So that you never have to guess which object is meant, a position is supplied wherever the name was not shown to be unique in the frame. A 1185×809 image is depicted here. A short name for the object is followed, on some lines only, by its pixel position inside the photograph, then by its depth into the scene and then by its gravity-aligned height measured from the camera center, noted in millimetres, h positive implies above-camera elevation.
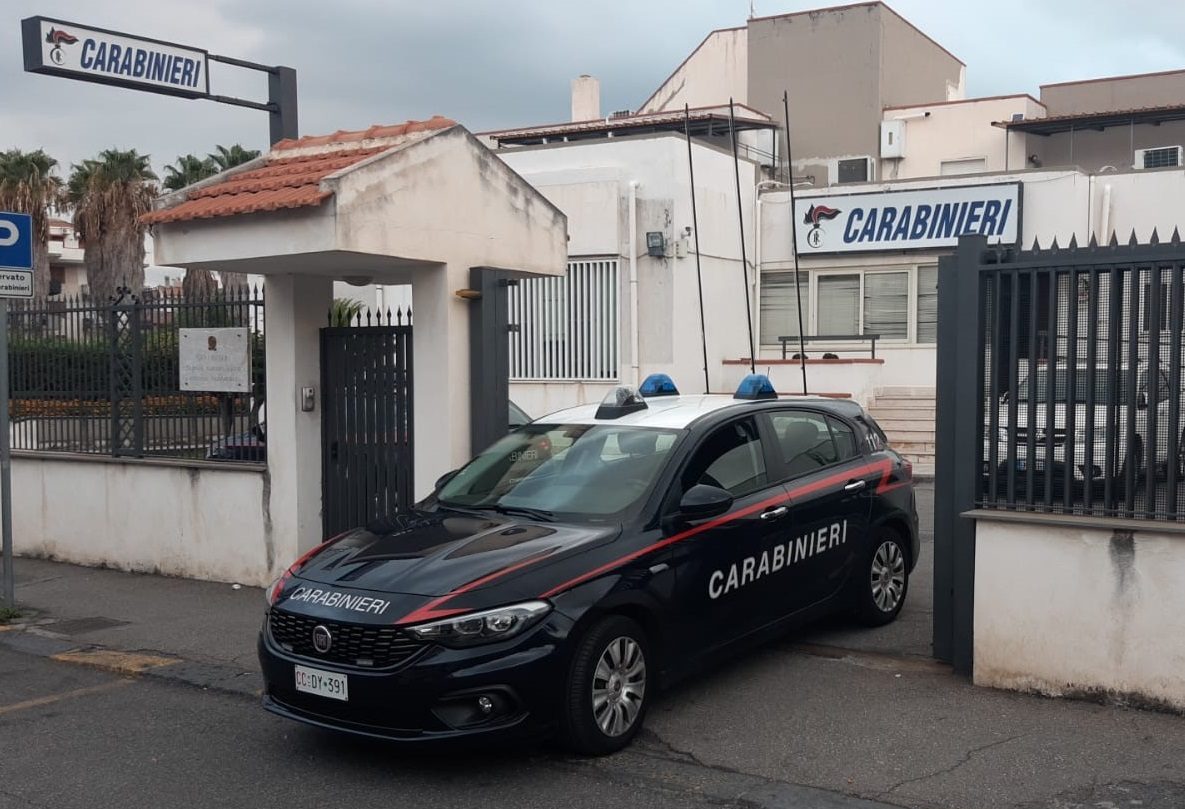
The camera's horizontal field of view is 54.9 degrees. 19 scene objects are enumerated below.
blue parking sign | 8359 +768
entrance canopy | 7805 +955
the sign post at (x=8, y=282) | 8352 +468
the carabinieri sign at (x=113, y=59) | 10328 +2718
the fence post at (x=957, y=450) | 6062 -608
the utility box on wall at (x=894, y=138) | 26297 +4631
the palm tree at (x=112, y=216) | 32781 +3724
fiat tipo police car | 4824 -1110
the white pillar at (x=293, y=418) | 9086 -601
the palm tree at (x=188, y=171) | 34750 +5359
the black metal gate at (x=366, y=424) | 8891 -639
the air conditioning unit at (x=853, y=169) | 26016 +3888
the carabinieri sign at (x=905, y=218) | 19375 +2121
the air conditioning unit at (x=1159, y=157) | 23109 +3695
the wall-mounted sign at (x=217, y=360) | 9414 -134
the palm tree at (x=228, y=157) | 35375 +5836
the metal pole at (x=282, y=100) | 12080 +2592
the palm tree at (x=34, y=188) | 33875 +4716
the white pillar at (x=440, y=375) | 8500 -243
